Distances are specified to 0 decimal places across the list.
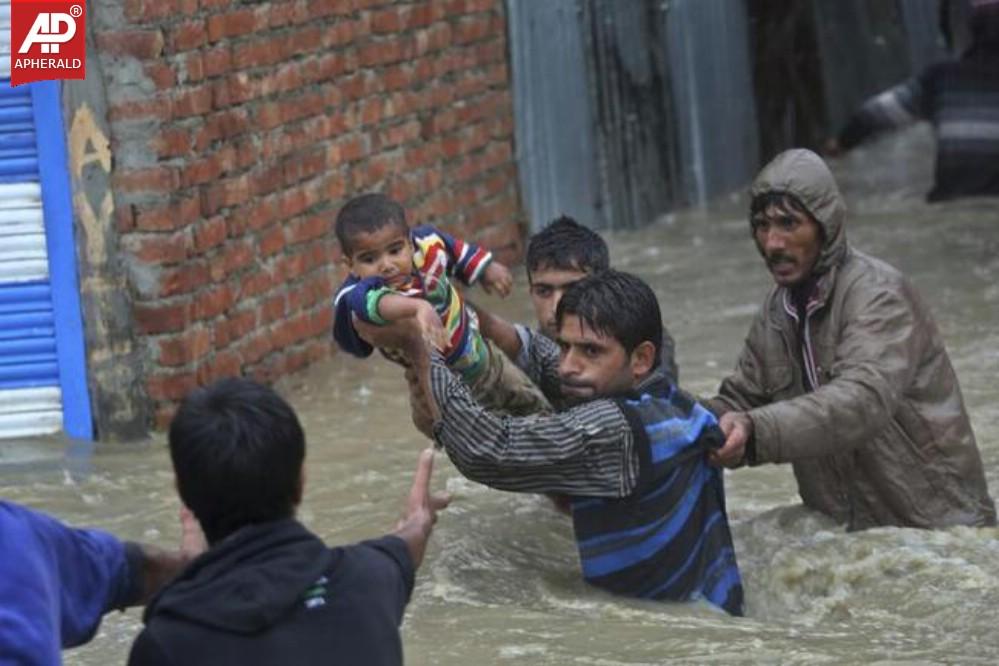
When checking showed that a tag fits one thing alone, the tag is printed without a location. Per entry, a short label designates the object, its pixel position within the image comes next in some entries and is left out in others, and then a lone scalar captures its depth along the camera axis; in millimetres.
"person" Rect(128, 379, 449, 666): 5991
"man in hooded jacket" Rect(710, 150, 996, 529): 9775
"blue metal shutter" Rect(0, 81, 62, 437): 13448
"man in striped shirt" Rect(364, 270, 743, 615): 9154
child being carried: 10425
